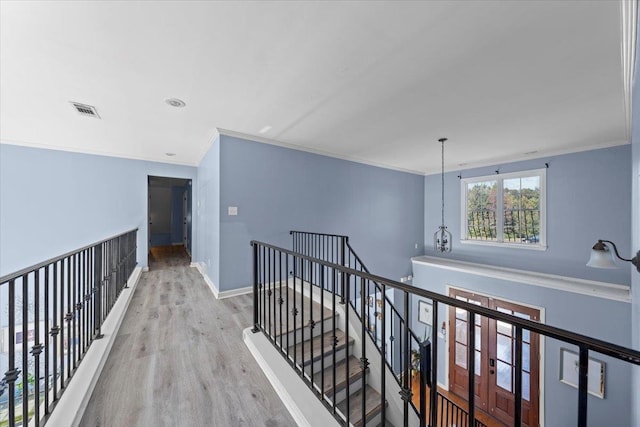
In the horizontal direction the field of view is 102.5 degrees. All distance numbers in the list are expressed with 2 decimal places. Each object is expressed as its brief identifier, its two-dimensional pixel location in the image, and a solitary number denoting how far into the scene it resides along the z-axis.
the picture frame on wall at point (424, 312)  6.66
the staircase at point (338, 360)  2.52
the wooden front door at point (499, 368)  4.87
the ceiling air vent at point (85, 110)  3.04
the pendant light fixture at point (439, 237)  6.88
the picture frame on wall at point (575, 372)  4.15
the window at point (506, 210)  5.36
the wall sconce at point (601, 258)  2.62
